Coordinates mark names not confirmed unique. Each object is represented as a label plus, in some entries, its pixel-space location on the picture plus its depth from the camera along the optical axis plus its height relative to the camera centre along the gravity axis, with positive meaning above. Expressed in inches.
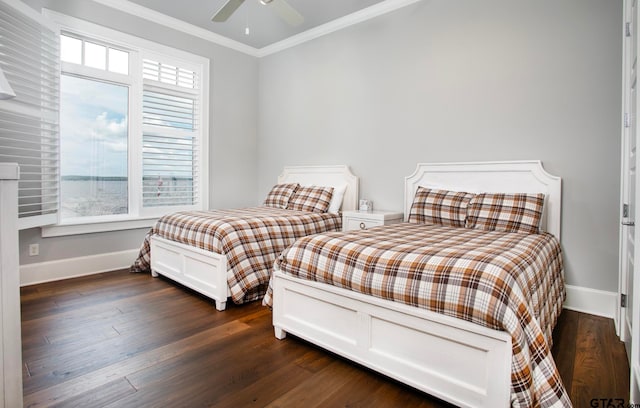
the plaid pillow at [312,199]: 149.4 -0.3
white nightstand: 131.0 -7.4
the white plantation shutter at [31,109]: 107.3 +27.8
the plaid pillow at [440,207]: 113.7 -2.5
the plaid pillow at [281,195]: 160.9 +1.5
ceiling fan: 106.3 +58.4
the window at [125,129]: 137.3 +29.4
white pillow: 153.7 -0.1
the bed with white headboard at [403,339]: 55.2 -26.1
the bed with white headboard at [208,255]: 107.3 -19.8
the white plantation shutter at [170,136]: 158.9 +29.0
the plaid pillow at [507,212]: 101.7 -3.6
